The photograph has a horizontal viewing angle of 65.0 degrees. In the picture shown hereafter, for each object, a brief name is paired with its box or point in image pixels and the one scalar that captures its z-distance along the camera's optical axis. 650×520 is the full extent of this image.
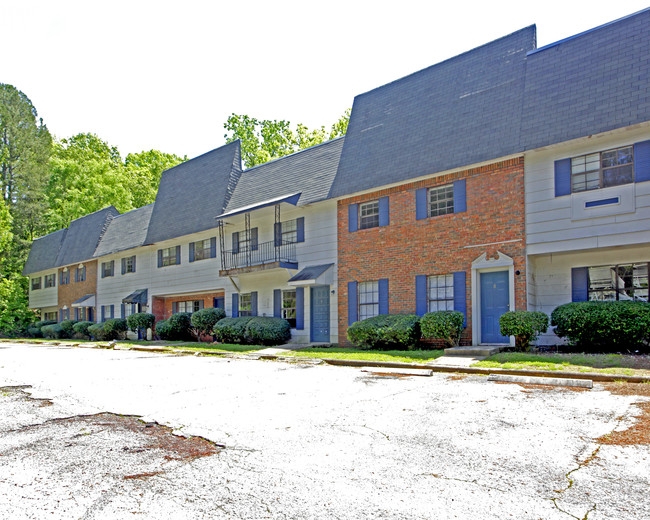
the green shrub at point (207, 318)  22.61
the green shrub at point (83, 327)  31.73
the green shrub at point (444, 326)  14.11
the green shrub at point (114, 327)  28.80
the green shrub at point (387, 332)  14.84
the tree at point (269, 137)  40.09
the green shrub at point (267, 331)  19.16
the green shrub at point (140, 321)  26.94
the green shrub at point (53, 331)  34.19
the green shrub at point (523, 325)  12.46
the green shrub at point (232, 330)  20.09
